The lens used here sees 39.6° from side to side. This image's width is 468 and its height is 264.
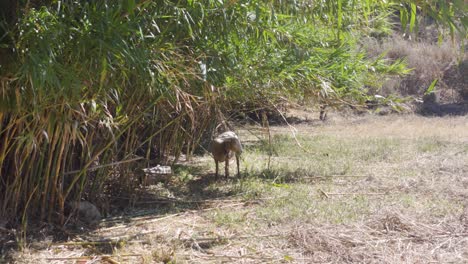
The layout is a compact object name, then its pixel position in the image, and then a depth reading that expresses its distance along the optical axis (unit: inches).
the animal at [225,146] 268.4
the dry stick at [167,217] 203.2
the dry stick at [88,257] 167.8
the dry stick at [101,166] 192.2
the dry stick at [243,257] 168.9
